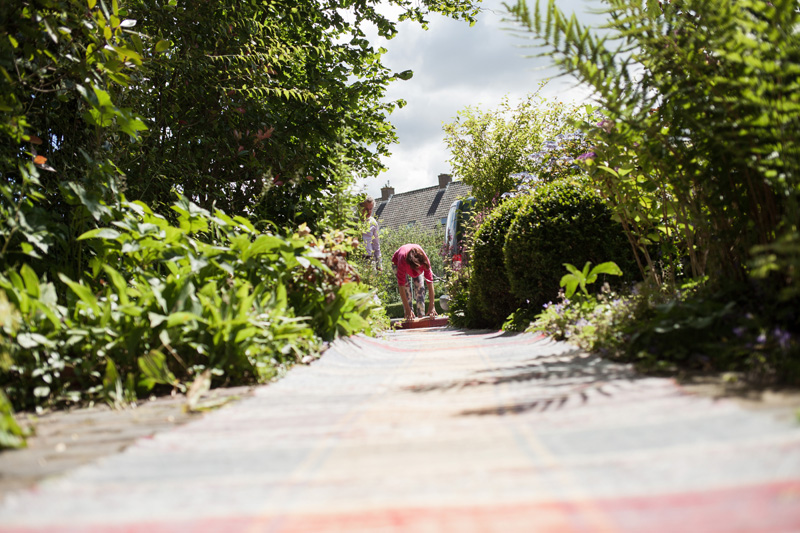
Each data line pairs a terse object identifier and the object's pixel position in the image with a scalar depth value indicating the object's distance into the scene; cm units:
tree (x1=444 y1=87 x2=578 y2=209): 1094
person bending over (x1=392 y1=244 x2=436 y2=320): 966
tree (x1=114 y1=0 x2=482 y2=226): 521
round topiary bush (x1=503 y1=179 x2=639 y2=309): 565
